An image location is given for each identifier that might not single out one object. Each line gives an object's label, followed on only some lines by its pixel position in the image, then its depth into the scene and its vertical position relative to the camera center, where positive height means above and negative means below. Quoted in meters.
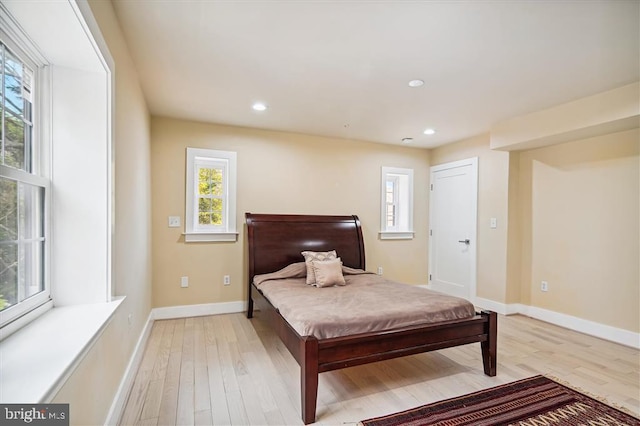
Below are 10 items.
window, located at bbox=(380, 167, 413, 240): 5.15 +0.15
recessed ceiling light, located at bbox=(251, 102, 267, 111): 3.39 +1.15
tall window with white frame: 1.29 +0.07
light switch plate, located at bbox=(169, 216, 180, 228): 3.90 -0.14
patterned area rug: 1.94 -1.29
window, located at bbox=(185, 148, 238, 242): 3.99 +0.20
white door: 4.58 -0.24
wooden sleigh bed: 1.97 -0.91
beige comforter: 2.19 -0.77
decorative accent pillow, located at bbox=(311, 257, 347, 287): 3.36 -0.67
